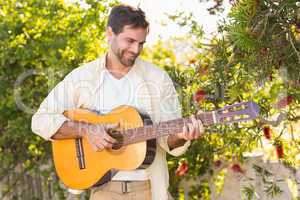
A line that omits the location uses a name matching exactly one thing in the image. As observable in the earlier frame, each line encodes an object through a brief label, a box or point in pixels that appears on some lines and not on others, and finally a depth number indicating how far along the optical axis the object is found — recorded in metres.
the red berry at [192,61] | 3.79
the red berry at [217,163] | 4.62
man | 3.21
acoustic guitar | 3.13
